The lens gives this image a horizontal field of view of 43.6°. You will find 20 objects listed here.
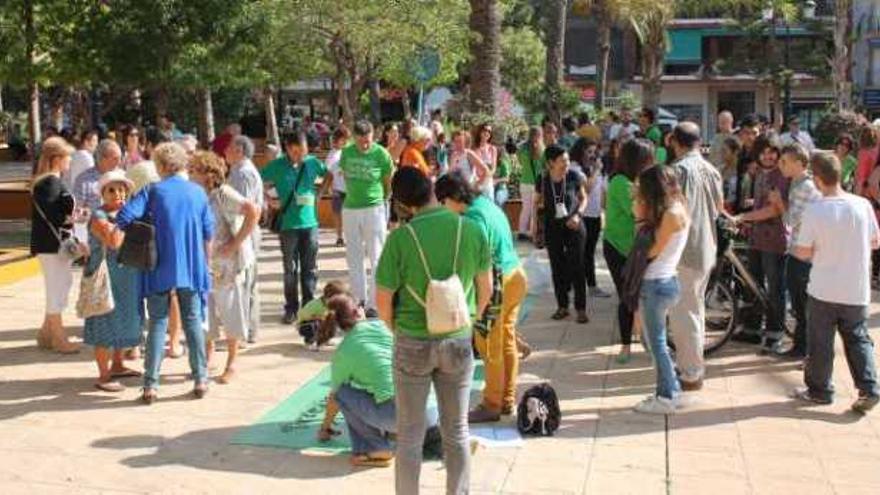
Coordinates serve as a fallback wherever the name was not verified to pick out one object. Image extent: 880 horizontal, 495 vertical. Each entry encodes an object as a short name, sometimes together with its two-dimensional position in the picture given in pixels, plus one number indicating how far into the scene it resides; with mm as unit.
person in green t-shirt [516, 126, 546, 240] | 13008
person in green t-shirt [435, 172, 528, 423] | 6082
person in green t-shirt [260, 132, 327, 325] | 9008
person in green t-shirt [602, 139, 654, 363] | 7797
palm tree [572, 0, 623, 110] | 33156
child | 6004
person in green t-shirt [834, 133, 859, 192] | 11531
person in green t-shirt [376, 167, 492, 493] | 4539
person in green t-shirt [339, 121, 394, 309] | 9156
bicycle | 8219
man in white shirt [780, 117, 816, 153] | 13567
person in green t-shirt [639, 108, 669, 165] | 14092
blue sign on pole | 17562
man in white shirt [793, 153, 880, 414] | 6590
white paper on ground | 6059
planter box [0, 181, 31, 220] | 17781
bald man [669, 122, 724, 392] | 7004
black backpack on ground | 6223
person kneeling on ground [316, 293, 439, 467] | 5602
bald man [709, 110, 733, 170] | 10766
